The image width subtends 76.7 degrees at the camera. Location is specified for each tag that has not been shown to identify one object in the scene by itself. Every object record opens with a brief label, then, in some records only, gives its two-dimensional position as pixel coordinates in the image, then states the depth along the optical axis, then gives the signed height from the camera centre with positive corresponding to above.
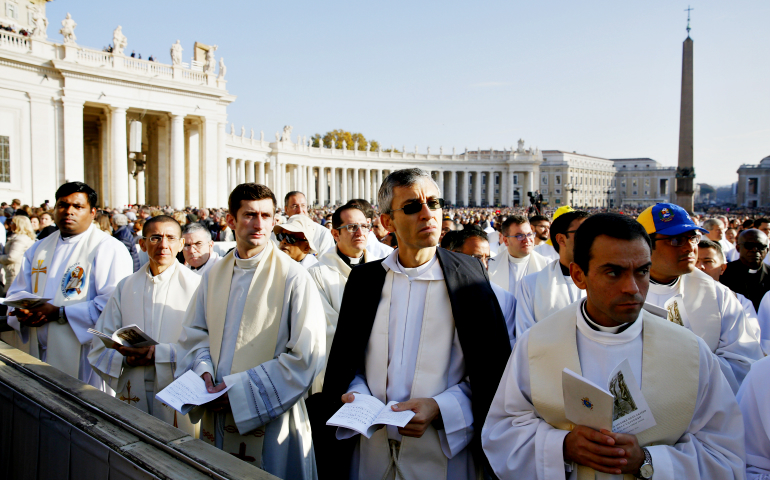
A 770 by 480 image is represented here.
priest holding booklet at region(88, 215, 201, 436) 3.90 -0.94
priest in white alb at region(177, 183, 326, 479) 3.19 -0.90
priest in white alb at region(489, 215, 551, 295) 6.18 -0.53
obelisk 28.89 +5.82
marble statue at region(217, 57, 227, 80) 37.09 +11.27
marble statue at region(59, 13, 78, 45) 29.22 +11.08
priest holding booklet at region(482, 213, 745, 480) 2.04 -0.74
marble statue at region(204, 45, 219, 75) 36.09 +11.52
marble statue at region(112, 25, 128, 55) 31.81 +11.43
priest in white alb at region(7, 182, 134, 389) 4.70 -0.69
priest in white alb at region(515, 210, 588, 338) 4.09 -0.61
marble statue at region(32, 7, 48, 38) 28.80 +11.14
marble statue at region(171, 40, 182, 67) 34.22 +11.41
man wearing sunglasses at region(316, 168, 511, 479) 2.75 -0.76
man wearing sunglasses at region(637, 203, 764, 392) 3.51 -0.56
